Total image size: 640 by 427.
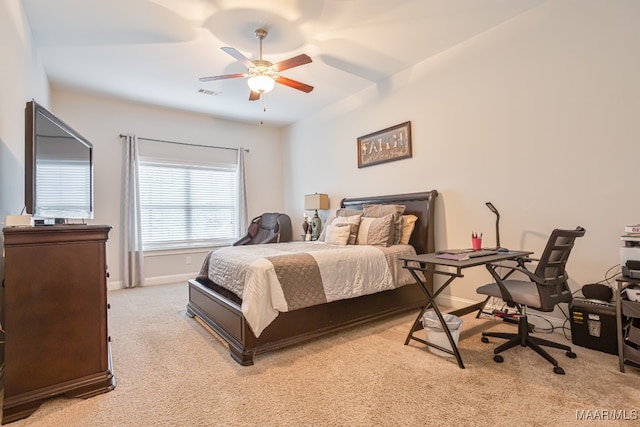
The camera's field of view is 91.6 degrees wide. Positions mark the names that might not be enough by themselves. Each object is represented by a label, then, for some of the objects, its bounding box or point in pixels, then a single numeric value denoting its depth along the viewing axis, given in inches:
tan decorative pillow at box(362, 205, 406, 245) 140.6
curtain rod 198.8
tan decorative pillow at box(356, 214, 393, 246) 134.3
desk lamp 120.0
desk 84.5
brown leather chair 198.8
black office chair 80.4
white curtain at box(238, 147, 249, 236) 233.2
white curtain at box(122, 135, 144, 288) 189.0
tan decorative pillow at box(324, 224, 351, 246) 142.4
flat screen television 68.9
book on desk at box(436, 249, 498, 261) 90.1
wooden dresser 65.4
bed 93.0
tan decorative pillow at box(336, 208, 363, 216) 160.7
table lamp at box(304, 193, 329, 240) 202.2
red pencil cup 116.9
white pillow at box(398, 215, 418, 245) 141.9
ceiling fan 113.3
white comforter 91.4
